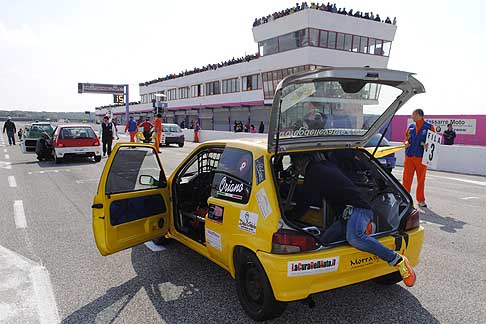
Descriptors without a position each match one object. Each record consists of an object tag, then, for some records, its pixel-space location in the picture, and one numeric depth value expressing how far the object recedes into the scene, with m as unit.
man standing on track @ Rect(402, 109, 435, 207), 7.20
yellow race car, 2.77
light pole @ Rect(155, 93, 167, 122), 55.19
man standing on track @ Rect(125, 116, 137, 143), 17.95
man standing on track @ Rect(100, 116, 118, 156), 15.77
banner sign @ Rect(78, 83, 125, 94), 55.41
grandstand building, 33.09
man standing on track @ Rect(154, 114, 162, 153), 15.97
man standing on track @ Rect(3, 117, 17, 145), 23.30
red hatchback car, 13.76
